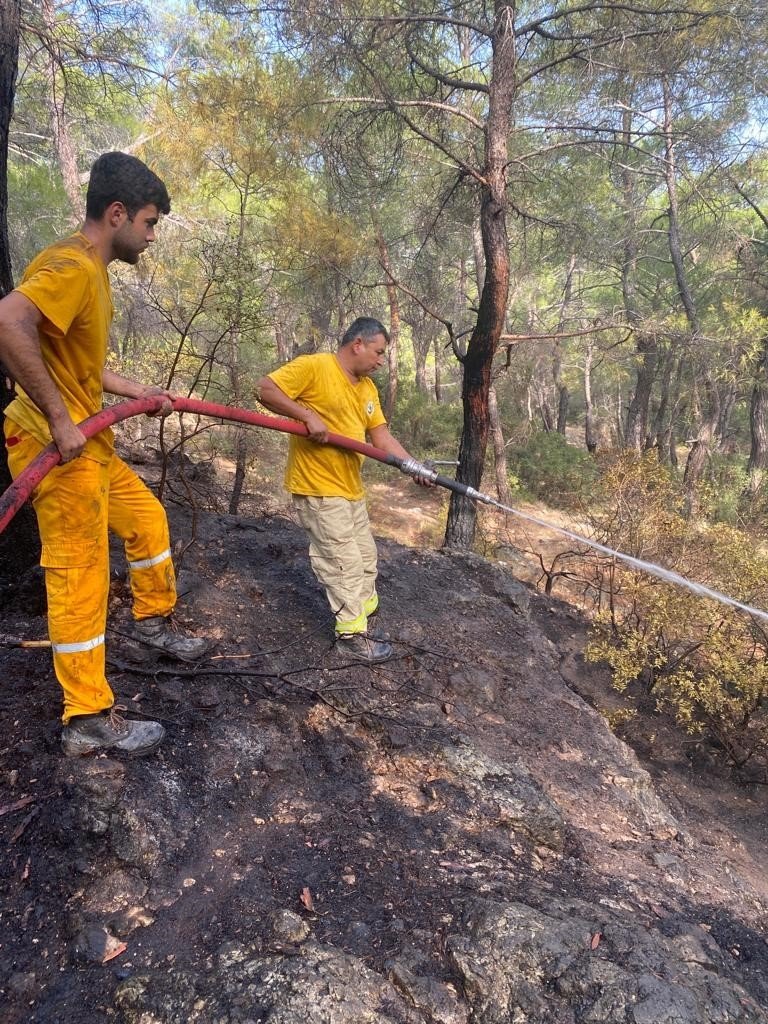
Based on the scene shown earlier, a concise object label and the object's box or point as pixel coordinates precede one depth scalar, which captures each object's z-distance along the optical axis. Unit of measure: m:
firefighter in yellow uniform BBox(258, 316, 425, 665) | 3.05
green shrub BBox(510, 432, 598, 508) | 15.98
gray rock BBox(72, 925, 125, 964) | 1.56
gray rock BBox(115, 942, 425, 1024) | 1.40
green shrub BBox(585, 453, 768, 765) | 5.59
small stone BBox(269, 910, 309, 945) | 1.64
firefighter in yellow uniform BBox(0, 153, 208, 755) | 1.86
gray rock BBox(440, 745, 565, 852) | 2.38
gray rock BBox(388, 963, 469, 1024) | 1.50
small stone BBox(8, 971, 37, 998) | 1.46
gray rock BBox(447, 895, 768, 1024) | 1.50
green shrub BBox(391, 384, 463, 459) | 17.86
